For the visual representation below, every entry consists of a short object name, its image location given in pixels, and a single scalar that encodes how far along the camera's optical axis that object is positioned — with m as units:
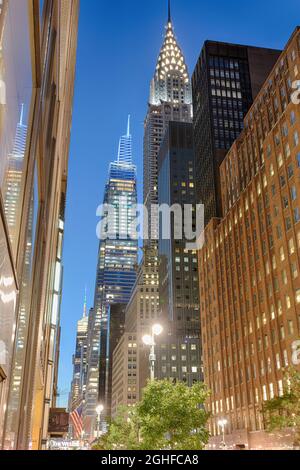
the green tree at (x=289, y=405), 45.06
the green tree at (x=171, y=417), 37.09
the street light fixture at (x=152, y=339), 25.86
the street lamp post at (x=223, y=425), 89.75
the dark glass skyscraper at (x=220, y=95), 163.00
